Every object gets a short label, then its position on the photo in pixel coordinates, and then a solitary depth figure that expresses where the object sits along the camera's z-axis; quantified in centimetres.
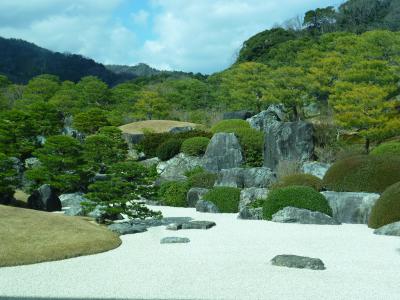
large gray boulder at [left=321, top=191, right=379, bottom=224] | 1245
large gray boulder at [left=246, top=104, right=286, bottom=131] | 2675
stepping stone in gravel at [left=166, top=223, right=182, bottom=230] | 1174
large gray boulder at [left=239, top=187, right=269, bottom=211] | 1518
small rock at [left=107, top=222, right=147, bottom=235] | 1127
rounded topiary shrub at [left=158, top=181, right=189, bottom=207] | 1788
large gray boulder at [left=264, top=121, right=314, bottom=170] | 1983
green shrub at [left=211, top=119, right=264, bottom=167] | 2191
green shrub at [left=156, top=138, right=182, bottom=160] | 2461
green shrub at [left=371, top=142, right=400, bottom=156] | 1831
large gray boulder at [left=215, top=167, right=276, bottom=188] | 1750
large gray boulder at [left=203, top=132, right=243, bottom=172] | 2123
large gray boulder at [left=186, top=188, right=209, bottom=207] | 1706
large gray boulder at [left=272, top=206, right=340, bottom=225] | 1223
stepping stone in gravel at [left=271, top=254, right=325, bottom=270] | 727
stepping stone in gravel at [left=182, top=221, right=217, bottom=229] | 1189
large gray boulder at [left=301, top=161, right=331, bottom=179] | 1736
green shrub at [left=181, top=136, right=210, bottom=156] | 2369
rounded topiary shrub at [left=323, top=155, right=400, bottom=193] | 1347
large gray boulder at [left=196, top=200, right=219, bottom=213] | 1531
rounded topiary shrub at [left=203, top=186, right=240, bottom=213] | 1531
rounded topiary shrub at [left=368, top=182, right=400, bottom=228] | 1101
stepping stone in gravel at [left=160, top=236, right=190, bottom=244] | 977
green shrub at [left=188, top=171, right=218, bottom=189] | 1848
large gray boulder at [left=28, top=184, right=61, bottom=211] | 1542
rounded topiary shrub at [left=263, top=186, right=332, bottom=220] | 1269
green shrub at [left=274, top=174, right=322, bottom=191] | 1461
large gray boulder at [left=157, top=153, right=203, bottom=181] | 2277
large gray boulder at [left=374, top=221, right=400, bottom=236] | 1038
